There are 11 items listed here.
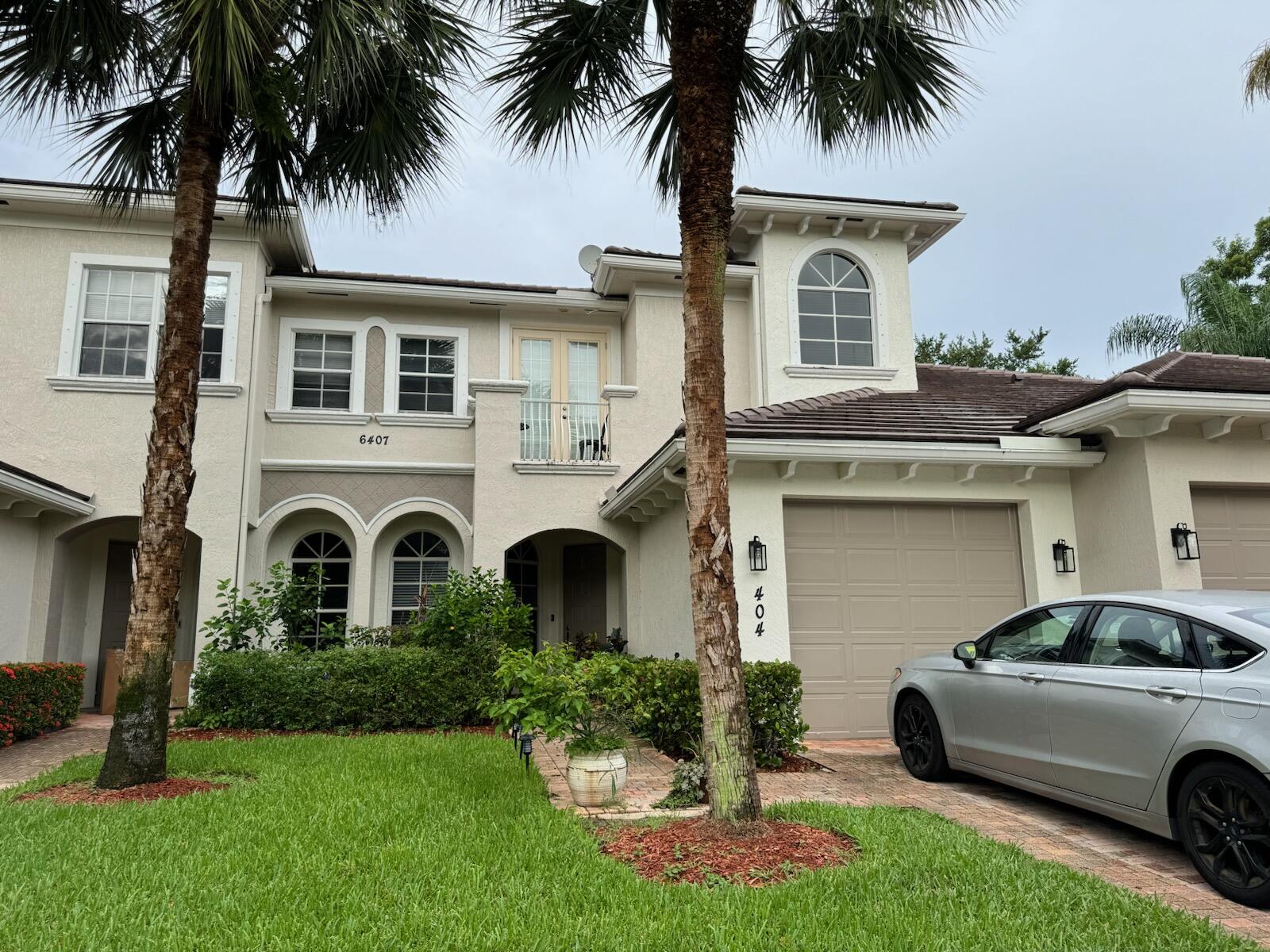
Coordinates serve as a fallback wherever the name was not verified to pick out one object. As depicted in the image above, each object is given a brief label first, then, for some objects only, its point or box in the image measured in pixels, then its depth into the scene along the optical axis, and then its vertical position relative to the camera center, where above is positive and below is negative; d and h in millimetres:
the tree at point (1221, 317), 23141 +8313
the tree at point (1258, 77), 13438 +8455
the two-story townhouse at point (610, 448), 9023 +2091
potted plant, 6070 -769
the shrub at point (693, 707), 7781 -880
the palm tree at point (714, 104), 5156 +4180
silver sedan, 4406 -674
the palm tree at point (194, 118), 6664 +4652
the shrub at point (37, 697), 9180 -877
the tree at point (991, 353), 35344 +11062
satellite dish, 14932 +6369
